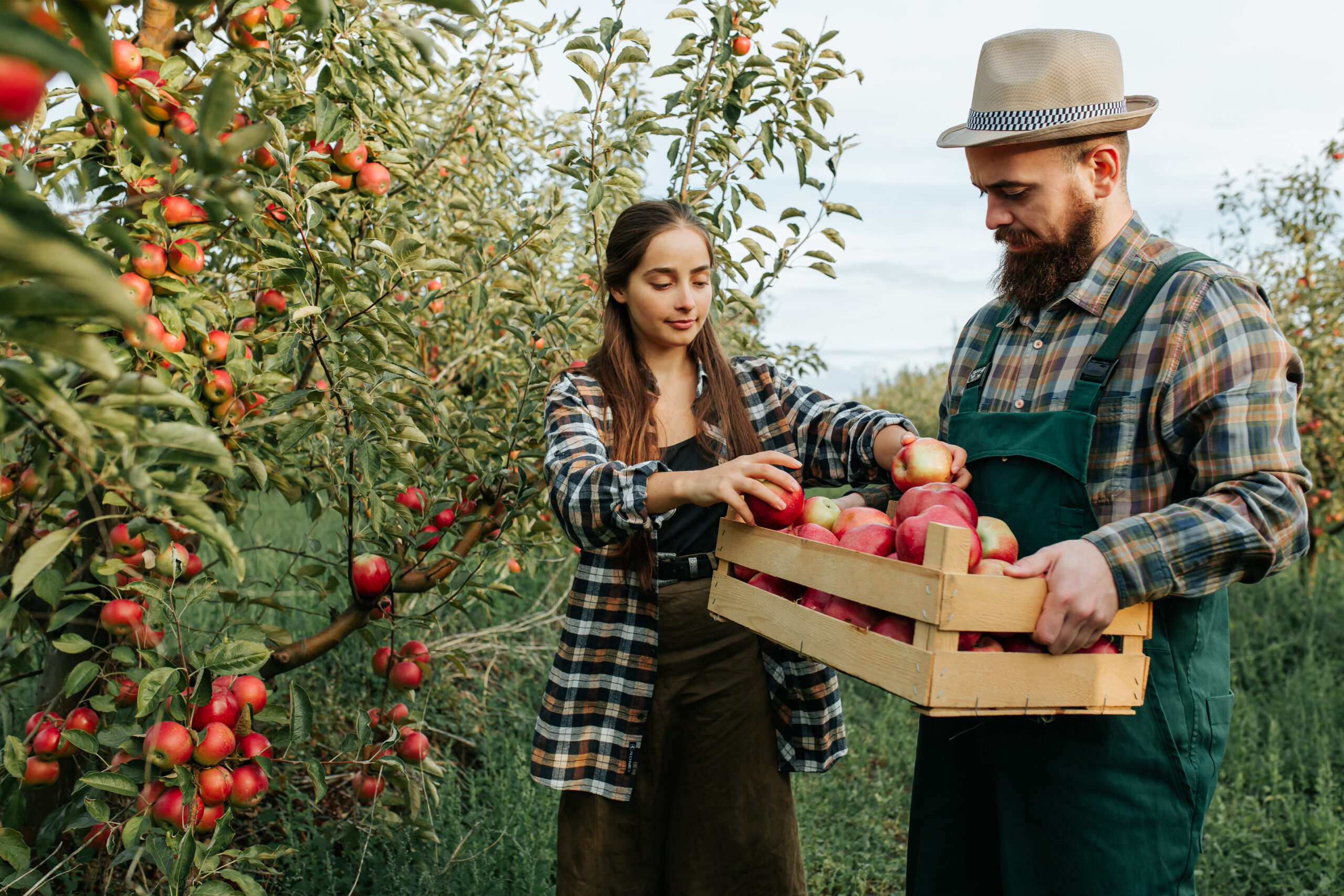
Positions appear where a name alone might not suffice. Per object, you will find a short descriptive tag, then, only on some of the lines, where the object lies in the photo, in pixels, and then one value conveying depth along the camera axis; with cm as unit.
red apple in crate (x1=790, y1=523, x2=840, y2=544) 146
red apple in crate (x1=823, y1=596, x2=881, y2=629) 135
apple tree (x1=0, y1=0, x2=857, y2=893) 151
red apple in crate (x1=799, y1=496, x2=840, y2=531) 161
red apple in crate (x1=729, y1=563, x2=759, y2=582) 157
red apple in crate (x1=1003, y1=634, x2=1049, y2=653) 127
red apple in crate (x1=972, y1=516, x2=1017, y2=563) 134
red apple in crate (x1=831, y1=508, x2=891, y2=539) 155
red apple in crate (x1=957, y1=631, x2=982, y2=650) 123
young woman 173
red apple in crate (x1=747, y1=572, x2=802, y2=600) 150
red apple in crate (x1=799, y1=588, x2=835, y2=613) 140
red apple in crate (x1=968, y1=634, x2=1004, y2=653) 122
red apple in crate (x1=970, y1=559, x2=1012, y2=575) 124
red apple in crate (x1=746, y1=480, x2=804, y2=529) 153
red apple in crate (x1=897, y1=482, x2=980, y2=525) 138
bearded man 123
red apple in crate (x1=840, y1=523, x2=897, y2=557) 144
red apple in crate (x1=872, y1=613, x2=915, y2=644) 131
